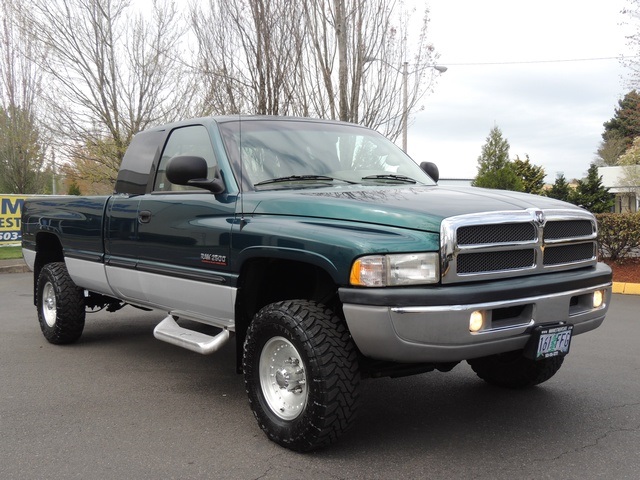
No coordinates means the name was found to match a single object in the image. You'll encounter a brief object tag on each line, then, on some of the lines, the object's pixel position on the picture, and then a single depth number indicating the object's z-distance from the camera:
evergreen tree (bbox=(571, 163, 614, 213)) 29.86
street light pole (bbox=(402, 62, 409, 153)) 12.83
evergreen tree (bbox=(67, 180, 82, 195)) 34.00
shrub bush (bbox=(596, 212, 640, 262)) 11.45
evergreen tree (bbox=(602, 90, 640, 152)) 58.88
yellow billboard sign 15.57
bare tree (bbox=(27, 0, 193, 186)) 17.44
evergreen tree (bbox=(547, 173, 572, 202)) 31.25
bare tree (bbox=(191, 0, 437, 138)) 11.71
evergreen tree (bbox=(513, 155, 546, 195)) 36.94
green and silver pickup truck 3.31
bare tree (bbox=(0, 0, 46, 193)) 22.05
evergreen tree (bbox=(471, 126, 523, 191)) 18.11
